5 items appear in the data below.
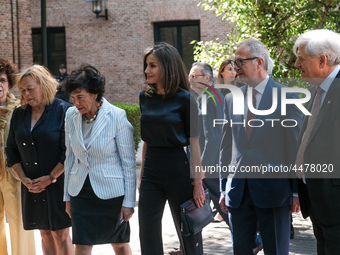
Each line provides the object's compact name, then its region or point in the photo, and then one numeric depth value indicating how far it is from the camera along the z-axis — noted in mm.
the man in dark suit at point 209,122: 7312
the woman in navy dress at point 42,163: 6031
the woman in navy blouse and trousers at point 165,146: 5277
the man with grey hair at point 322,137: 4422
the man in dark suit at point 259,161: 4938
